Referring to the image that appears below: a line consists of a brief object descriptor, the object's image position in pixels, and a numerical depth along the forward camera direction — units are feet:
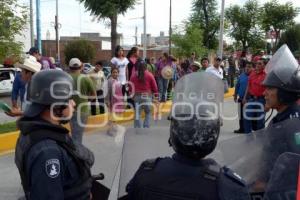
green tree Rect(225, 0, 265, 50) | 89.90
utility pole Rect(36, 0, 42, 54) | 51.13
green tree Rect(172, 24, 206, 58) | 87.30
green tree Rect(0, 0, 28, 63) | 24.15
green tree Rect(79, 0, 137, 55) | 60.78
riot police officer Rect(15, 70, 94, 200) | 5.43
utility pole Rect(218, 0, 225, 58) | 51.65
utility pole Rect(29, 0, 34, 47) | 50.25
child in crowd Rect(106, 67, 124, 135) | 24.67
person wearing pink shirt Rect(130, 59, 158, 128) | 22.95
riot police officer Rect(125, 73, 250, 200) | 4.55
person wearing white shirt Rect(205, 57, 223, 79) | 29.25
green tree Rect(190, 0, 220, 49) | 103.33
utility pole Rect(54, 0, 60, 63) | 100.03
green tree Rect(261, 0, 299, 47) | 108.75
